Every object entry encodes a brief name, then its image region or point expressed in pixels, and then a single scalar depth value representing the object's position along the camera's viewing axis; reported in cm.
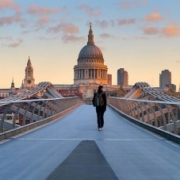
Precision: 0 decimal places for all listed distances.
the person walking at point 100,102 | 1617
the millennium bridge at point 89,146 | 714
